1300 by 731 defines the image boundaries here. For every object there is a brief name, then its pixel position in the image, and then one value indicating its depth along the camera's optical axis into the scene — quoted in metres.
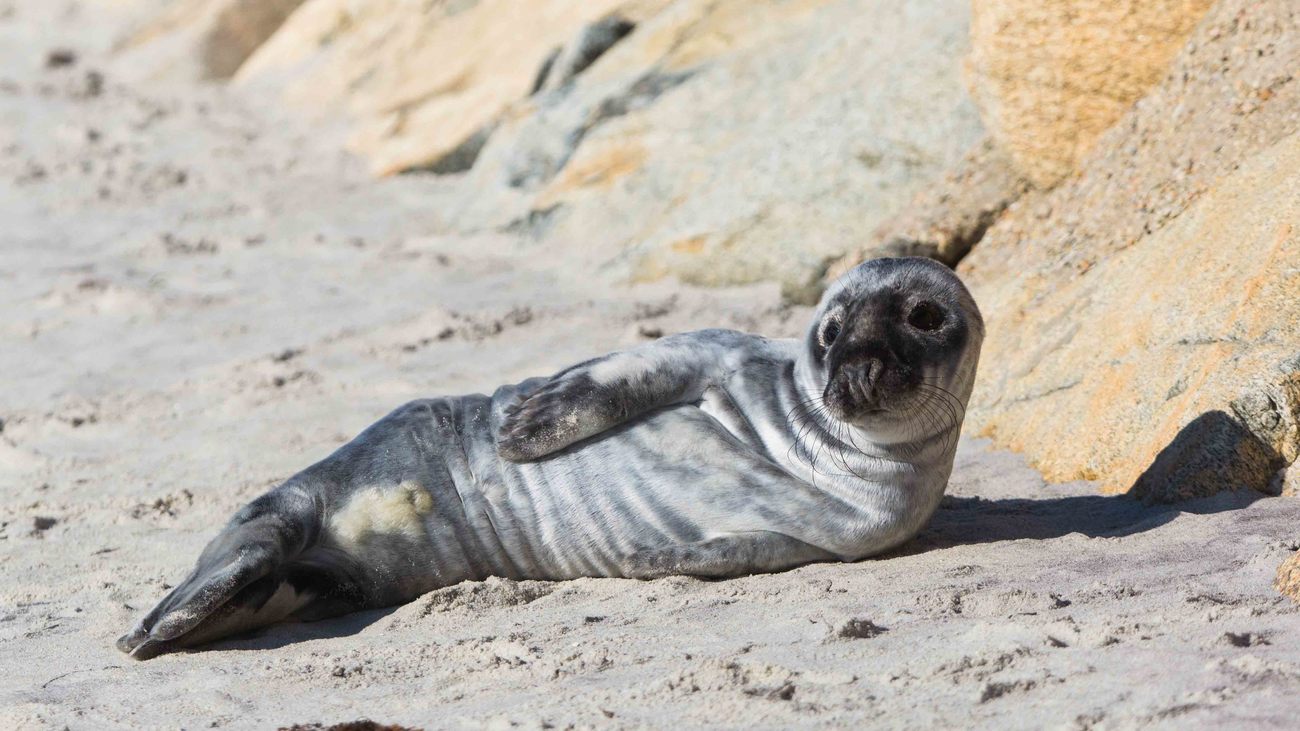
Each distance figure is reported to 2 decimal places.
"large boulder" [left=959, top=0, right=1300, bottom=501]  7.80
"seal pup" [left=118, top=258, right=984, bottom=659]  7.45
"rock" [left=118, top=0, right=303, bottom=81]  29.11
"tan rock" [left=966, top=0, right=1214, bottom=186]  11.51
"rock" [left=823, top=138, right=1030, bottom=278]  12.31
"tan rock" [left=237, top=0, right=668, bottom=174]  20.16
